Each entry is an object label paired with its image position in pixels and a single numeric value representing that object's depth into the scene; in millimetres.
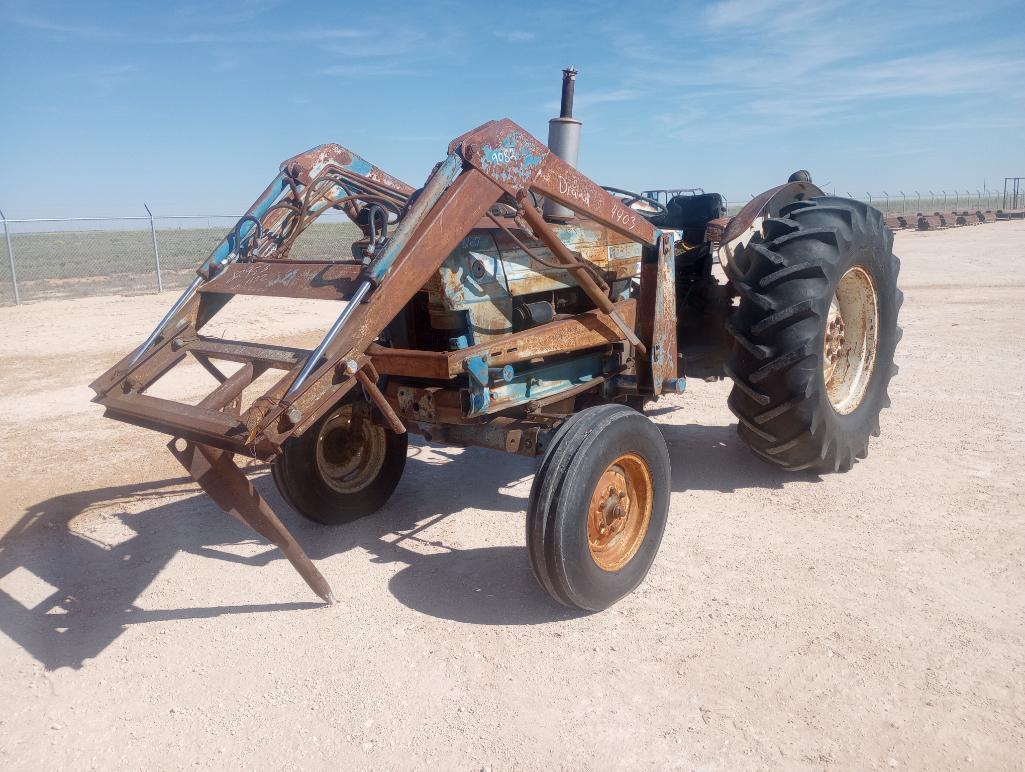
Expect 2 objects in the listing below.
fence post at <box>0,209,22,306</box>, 14803
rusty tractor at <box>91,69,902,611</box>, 3322
